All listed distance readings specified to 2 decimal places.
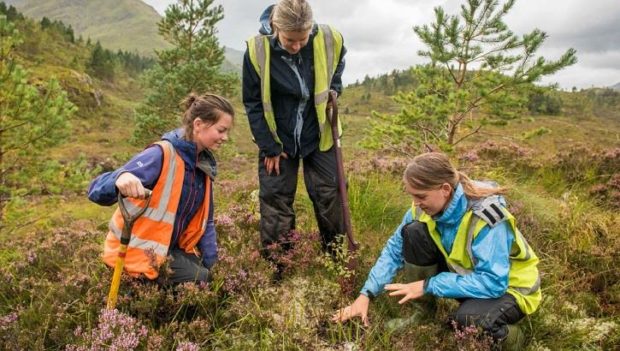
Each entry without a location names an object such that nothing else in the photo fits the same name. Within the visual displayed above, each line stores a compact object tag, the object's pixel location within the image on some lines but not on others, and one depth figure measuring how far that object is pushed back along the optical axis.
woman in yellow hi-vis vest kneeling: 2.79
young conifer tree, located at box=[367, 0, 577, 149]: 6.62
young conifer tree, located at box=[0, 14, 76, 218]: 8.58
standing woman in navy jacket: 3.51
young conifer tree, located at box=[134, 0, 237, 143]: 17.42
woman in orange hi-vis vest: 2.93
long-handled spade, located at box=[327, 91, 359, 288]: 3.59
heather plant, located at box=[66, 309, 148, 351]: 2.46
